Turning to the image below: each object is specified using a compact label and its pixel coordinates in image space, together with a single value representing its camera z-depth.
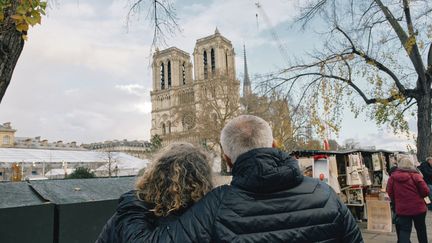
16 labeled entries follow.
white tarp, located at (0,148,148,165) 28.31
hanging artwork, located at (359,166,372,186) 8.02
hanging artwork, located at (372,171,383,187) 9.01
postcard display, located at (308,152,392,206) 7.32
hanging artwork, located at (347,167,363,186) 7.78
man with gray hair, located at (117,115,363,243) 1.56
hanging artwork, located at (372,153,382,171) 8.79
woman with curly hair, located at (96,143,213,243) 1.66
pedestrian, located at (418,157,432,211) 8.94
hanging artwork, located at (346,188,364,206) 7.91
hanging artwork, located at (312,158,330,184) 7.17
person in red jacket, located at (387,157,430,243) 5.25
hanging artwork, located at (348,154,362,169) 7.92
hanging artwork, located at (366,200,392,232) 7.50
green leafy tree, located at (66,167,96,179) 19.74
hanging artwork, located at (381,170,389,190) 8.51
